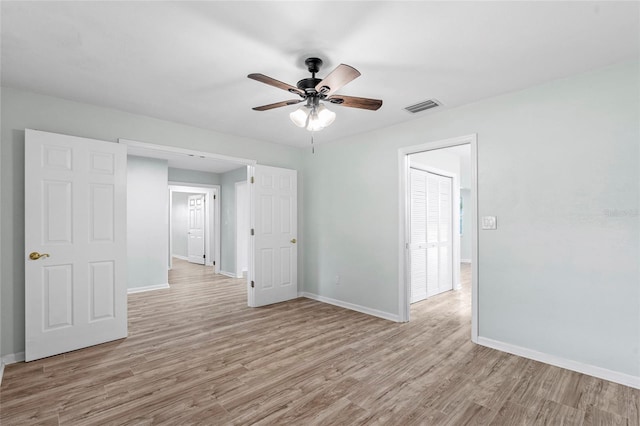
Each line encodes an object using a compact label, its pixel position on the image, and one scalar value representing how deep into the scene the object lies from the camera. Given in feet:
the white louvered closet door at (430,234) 15.87
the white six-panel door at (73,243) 9.27
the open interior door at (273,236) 14.90
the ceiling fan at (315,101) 7.59
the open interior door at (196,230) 30.14
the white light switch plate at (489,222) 10.09
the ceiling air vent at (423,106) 10.57
